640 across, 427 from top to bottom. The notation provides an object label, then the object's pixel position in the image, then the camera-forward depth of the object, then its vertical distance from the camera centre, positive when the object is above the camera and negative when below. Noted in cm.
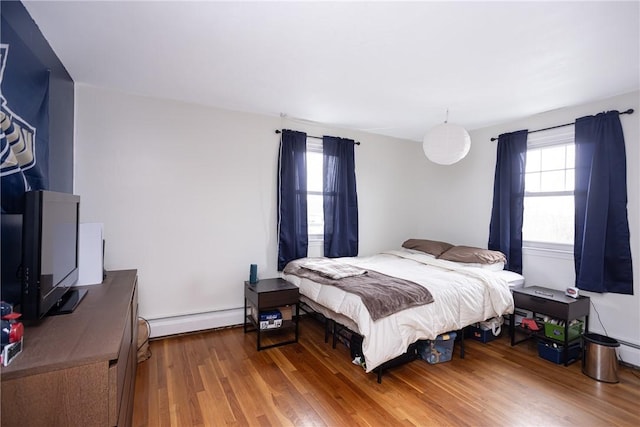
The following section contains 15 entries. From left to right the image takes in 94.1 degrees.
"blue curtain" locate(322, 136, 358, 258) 396 +19
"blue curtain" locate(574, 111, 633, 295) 275 +6
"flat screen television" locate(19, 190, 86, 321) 126 -24
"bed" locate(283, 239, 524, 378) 225 -76
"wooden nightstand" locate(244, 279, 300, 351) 283 -86
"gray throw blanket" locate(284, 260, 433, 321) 227 -64
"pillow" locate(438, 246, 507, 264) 335 -46
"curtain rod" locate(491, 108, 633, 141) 272 +99
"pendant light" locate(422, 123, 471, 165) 279 +69
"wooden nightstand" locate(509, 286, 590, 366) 268 -85
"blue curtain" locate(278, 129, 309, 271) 361 +19
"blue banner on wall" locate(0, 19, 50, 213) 141 +46
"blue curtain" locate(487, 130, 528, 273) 350 +22
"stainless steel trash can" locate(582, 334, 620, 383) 240 -116
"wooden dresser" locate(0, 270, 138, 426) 100 -61
